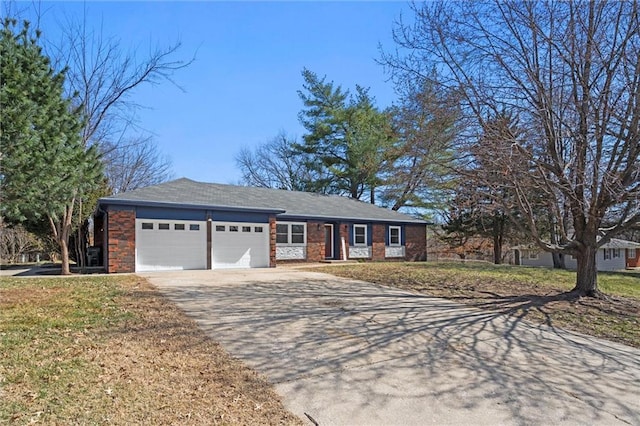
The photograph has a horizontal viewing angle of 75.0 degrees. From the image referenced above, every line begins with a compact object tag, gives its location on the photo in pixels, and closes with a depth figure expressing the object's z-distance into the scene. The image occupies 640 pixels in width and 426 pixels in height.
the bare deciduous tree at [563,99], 7.79
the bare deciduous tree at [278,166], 34.06
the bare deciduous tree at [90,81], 15.73
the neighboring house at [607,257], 33.22
